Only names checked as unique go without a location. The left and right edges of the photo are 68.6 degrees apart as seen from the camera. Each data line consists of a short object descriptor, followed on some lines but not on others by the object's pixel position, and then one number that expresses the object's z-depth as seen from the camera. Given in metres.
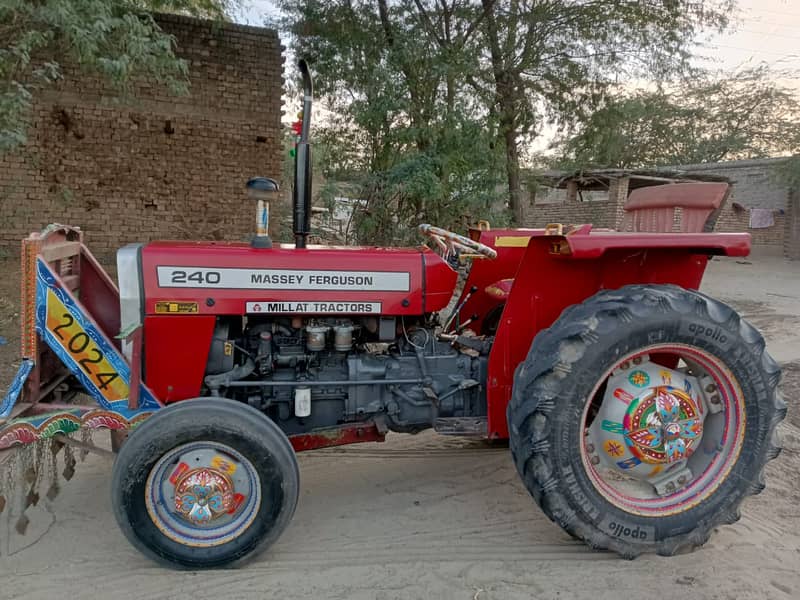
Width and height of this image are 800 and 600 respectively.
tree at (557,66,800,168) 20.95
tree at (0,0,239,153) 4.52
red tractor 2.22
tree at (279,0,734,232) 8.65
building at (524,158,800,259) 13.88
